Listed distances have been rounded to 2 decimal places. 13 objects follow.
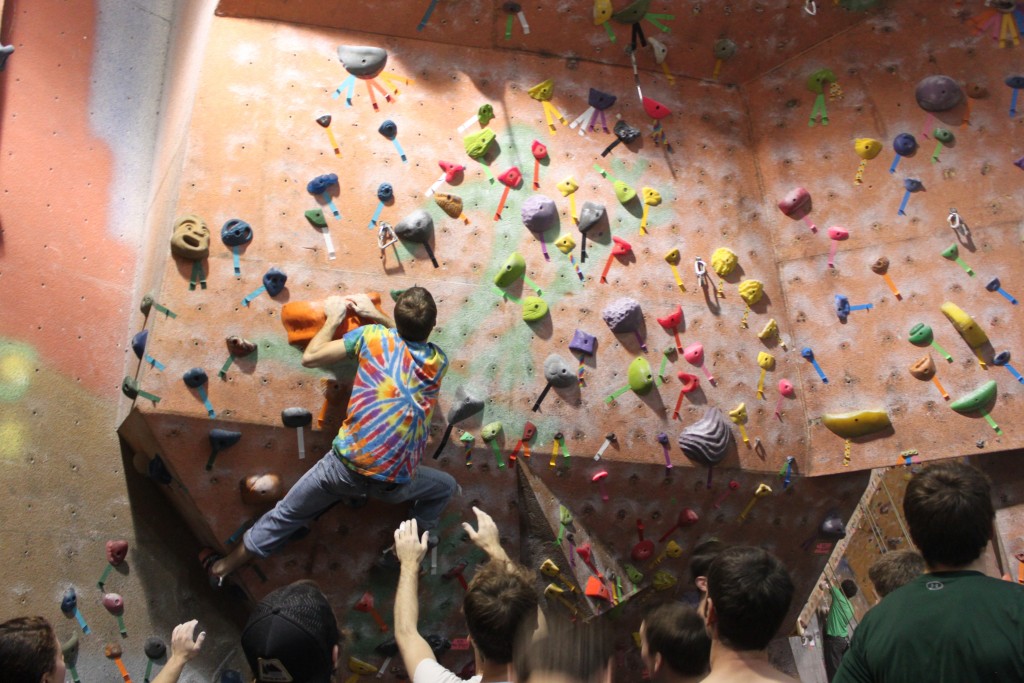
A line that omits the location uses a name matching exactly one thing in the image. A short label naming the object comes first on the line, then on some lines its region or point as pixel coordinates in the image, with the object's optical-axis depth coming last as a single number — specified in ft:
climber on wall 12.22
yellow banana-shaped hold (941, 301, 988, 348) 14.85
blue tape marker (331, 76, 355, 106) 14.35
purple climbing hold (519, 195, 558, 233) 14.62
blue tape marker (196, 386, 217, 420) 12.76
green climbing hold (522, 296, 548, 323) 14.33
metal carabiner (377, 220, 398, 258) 13.89
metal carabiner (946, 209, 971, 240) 15.26
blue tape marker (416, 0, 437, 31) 15.03
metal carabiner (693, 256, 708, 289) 15.26
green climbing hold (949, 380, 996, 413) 14.76
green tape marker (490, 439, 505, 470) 13.99
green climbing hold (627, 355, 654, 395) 14.61
